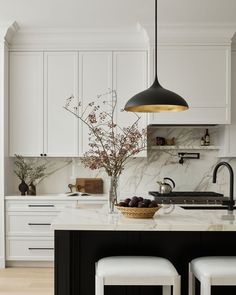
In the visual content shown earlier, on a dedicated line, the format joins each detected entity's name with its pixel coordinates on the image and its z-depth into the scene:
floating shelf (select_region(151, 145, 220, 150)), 5.38
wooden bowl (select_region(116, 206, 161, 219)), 2.80
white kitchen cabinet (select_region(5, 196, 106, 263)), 5.04
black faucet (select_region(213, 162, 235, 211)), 3.04
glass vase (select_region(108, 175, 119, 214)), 3.06
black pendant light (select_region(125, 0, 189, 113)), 3.04
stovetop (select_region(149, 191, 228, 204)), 4.79
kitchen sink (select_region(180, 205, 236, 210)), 4.71
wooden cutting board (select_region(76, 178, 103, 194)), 5.39
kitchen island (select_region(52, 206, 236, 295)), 2.86
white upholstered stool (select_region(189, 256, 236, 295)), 2.43
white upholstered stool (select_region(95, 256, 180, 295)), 2.41
